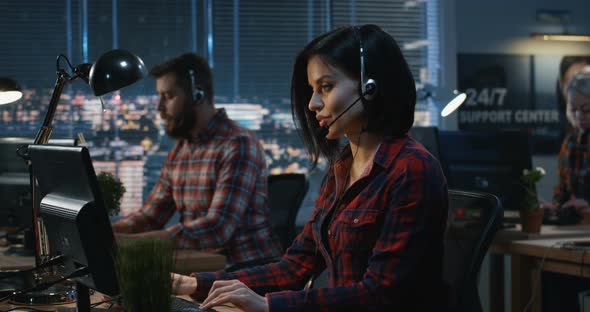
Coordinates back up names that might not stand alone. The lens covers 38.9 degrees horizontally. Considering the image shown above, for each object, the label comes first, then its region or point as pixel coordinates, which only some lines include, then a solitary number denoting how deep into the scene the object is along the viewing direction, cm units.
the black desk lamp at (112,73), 227
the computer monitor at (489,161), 391
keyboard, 176
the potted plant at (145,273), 150
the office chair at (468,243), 199
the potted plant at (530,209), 370
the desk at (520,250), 359
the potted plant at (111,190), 316
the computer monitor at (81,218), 163
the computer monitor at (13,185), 312
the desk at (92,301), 192
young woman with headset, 172
